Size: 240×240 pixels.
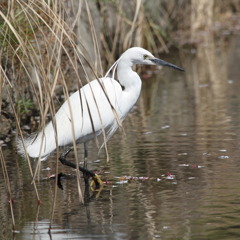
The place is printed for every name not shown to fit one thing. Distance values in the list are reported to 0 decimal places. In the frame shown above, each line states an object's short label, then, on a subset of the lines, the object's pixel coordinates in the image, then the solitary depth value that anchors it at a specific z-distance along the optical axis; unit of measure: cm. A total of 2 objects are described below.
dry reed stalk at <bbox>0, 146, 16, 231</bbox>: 945
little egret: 1297
